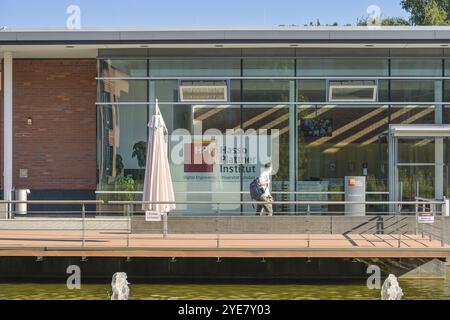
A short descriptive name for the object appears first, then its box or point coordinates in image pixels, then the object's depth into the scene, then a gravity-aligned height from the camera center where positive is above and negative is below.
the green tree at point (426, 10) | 71.50 +14.33
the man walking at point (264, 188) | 20.72 -0.31
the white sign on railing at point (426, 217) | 17.38 -0.85
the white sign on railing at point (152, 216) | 17.78 -0.83
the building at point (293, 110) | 22.16 +1.67
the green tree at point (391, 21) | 76.49 +13.64
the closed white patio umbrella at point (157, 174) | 18.71 +0.03
